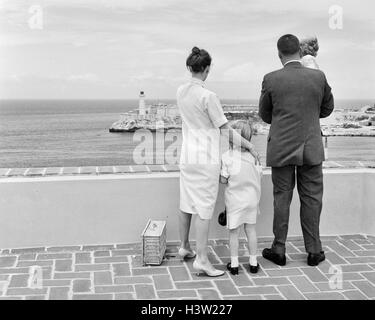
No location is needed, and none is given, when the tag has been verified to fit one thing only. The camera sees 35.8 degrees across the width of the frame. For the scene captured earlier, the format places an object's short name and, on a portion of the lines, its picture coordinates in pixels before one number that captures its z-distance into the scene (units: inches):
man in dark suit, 132.6
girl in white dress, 133.7
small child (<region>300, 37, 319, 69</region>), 143.6
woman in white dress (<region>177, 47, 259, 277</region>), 126.4
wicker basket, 140.2
